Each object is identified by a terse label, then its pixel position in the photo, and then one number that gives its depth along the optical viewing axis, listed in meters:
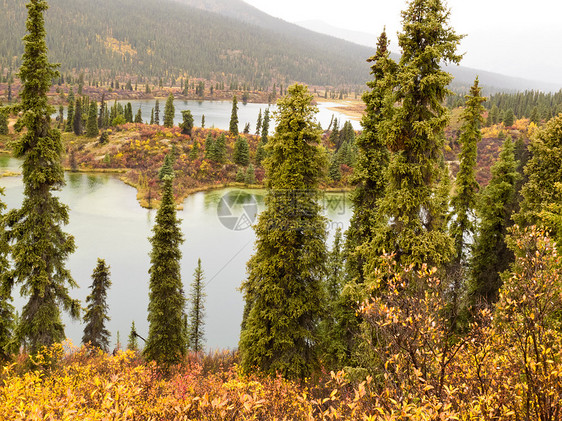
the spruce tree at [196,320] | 26.67
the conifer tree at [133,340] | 25.41
